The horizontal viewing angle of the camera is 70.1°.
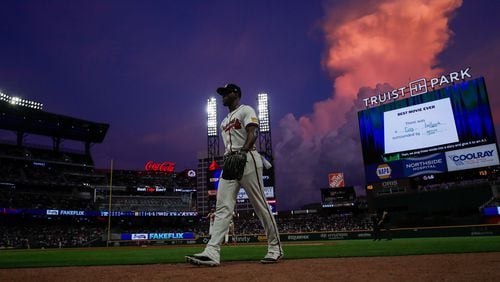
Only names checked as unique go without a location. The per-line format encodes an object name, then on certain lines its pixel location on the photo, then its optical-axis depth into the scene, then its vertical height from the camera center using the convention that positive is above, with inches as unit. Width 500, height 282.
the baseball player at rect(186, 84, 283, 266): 176.7 +14.9
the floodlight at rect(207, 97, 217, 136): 1705.8 +472.4
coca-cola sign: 2236.7 +326.7
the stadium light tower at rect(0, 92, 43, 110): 1462.8 +520.4
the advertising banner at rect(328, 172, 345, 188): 2226.9 +190.9
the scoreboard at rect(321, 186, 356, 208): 1995.6 +74.9
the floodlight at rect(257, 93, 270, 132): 1668.3 +482.8
